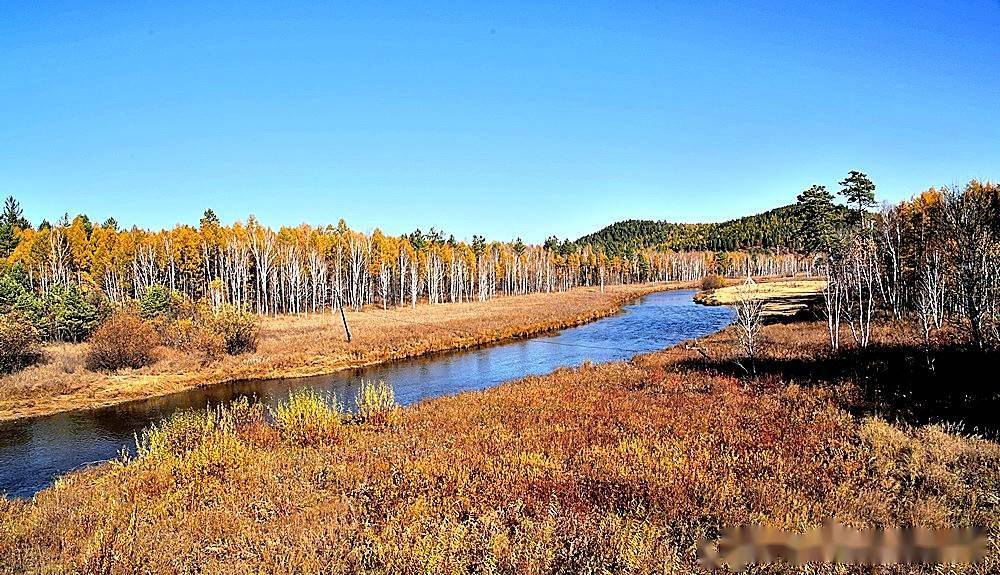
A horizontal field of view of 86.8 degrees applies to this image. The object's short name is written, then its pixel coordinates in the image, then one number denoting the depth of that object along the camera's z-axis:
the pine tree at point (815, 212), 47.88
